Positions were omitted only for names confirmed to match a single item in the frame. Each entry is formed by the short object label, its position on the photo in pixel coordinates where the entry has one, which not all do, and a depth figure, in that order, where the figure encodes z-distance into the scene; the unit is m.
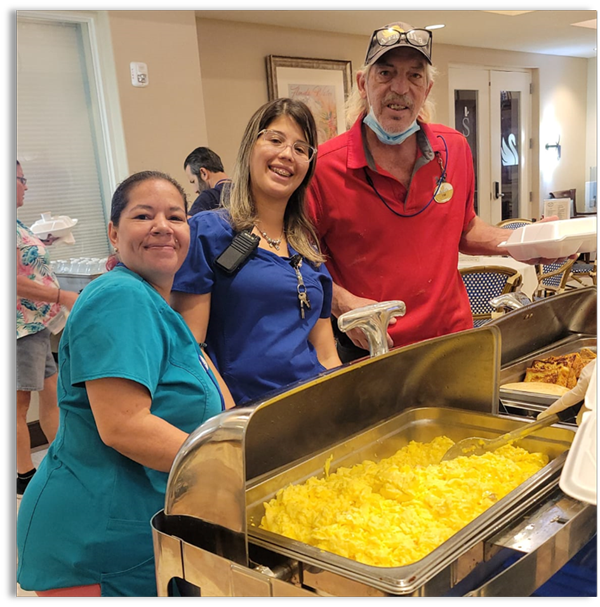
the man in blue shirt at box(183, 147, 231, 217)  4.11
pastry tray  1.50
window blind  4.07
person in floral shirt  3.29
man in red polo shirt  1.91
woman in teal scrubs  1.10
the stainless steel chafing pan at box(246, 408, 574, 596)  0.76
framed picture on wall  6.04
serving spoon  1.21
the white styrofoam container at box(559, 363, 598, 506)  0.63
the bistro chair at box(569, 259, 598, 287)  6.76
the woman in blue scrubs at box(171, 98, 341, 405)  1.53
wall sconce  9.87
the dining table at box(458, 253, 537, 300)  4.10
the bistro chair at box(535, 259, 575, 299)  5.07
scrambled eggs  0.89
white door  8.47
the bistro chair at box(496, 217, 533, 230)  5.33
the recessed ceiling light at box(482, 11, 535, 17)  6.18
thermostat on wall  4.22
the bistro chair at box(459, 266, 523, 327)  3.48
